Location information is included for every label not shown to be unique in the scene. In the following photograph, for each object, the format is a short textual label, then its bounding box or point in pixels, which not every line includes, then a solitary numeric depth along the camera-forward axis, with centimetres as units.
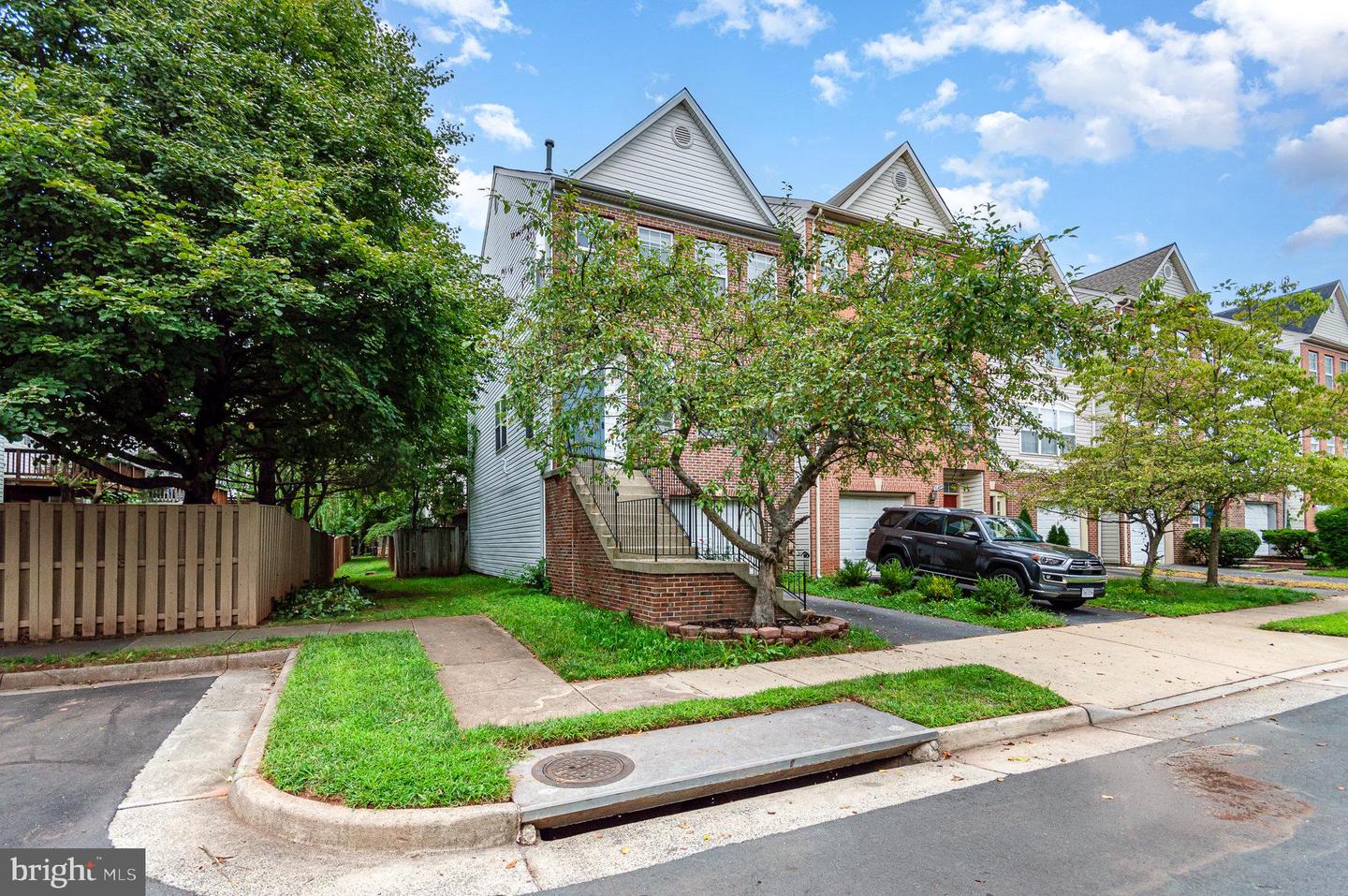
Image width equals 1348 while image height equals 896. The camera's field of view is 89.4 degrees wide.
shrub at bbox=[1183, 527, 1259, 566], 2353
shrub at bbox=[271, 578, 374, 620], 1107
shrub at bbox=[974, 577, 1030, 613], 1147
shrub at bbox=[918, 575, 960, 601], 1263
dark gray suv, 1232
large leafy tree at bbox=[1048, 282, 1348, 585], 1277
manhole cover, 432
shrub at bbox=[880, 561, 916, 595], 1362
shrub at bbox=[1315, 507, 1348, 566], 2317
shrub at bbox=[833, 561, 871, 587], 1513
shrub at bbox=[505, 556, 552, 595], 1349
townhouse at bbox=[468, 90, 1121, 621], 1006
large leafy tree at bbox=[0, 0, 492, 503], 761
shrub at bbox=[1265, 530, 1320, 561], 2534
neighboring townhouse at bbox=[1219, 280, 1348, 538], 2866
